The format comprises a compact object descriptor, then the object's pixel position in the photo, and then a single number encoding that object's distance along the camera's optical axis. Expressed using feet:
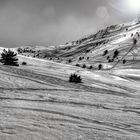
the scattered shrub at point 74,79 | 30.99
